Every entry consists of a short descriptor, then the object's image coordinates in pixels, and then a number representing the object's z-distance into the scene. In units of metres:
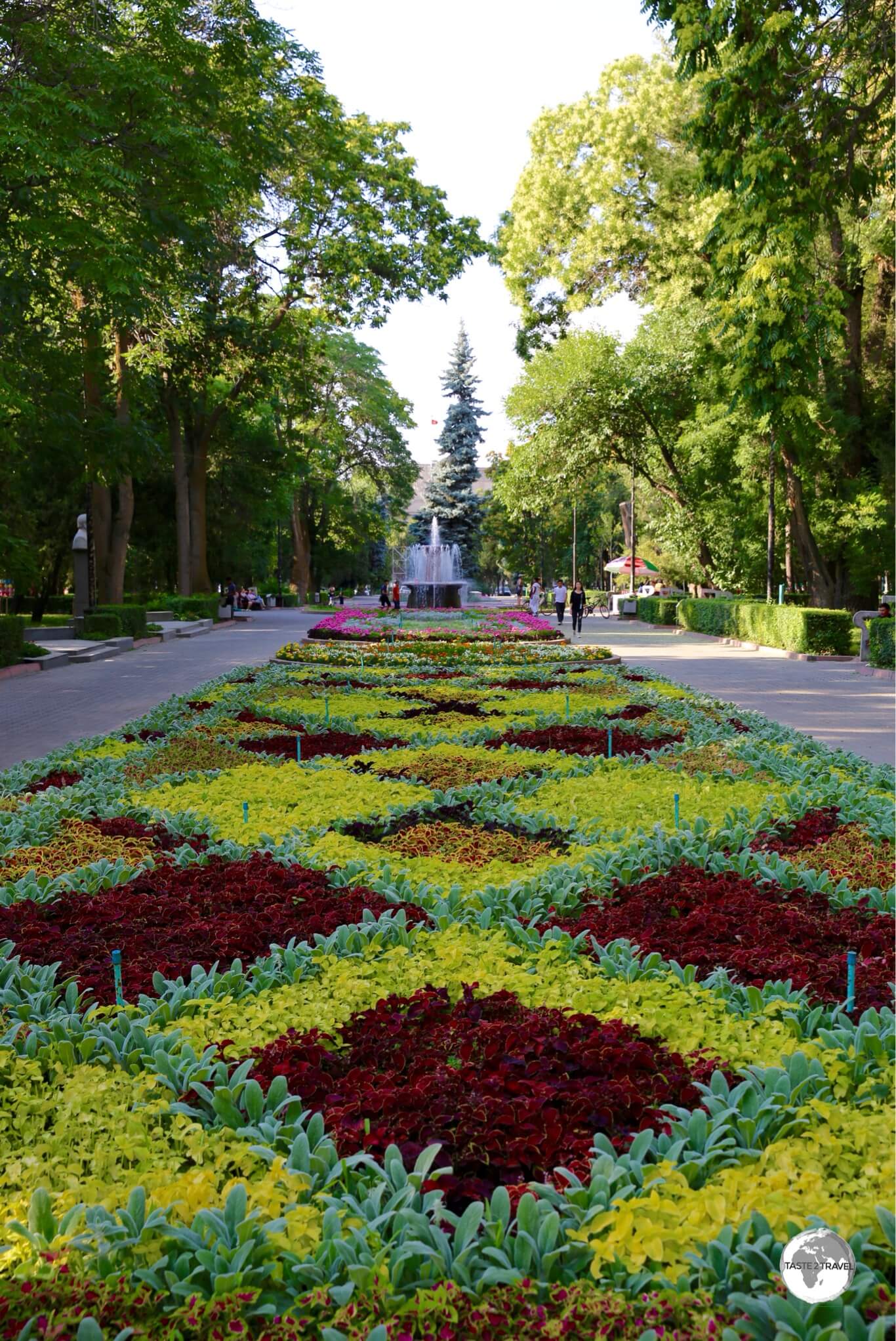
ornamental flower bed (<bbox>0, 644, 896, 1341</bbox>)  2.46
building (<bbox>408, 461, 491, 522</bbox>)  155.06
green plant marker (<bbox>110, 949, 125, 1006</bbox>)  4.06
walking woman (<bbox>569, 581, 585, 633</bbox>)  31.17
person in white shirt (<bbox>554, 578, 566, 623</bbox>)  34.94
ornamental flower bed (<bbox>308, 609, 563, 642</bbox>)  23.96
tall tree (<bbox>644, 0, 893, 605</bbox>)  16.48
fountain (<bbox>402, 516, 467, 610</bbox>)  46.53
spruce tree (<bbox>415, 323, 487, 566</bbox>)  70.88
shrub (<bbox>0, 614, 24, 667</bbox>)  19.77
